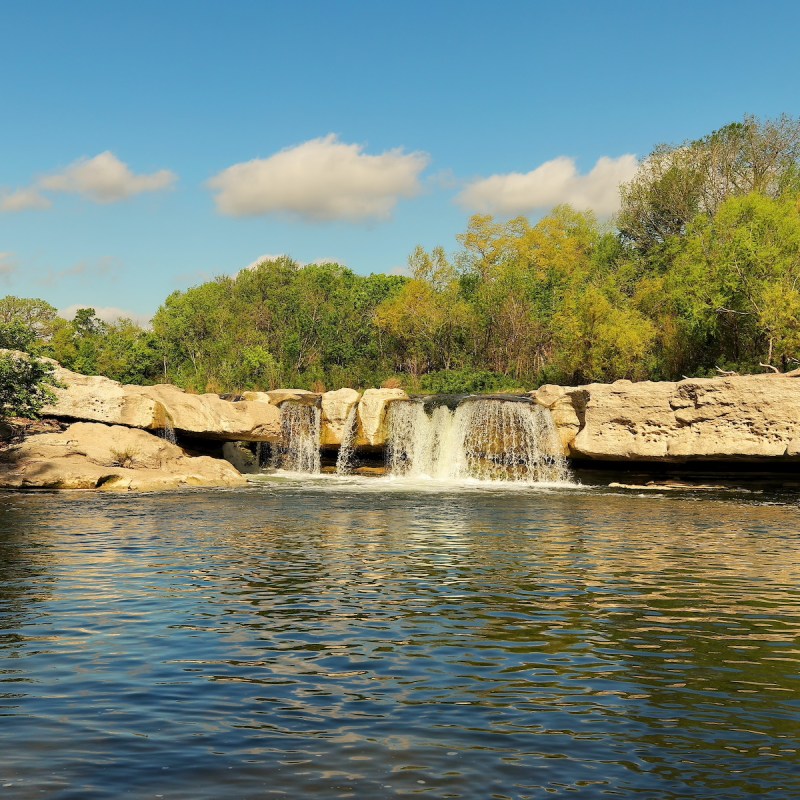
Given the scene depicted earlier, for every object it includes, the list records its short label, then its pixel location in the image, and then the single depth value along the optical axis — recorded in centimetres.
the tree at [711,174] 6719
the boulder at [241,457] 4188
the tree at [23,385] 2975
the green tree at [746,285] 4341
